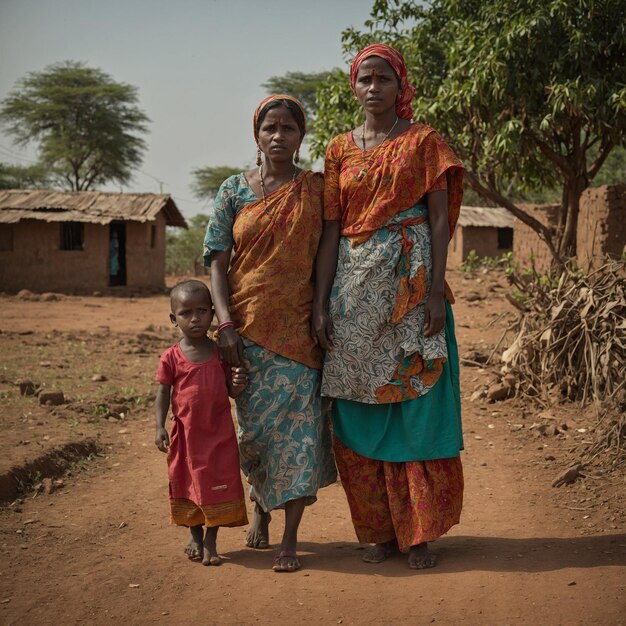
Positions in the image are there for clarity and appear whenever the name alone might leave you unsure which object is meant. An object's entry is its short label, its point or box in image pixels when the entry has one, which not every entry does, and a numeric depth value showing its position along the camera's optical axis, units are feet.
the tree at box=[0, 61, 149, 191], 89.61
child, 10.34
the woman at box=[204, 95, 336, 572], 10.29
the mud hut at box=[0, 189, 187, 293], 58.23
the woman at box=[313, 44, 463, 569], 10.18
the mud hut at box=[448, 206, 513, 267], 66.44
